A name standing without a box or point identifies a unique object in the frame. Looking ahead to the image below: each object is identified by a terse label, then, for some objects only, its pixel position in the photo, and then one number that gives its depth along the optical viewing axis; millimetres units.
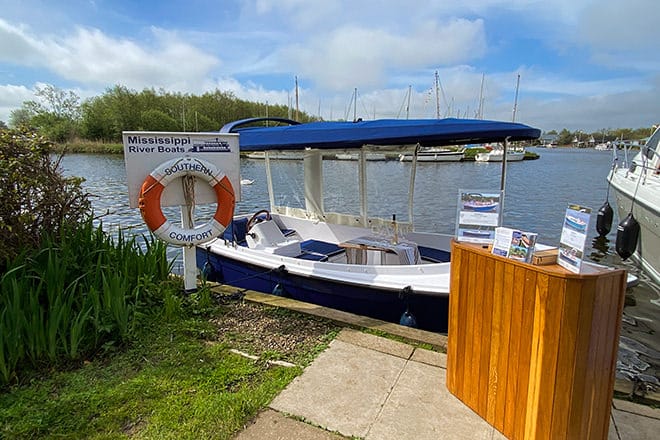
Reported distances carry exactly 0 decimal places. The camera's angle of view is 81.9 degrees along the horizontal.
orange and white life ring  3457
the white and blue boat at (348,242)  3730
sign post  3449
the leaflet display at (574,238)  1763
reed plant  2568
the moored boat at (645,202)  6504
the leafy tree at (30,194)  3076
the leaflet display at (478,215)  2388
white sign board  3428
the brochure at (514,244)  1983
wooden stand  1776
